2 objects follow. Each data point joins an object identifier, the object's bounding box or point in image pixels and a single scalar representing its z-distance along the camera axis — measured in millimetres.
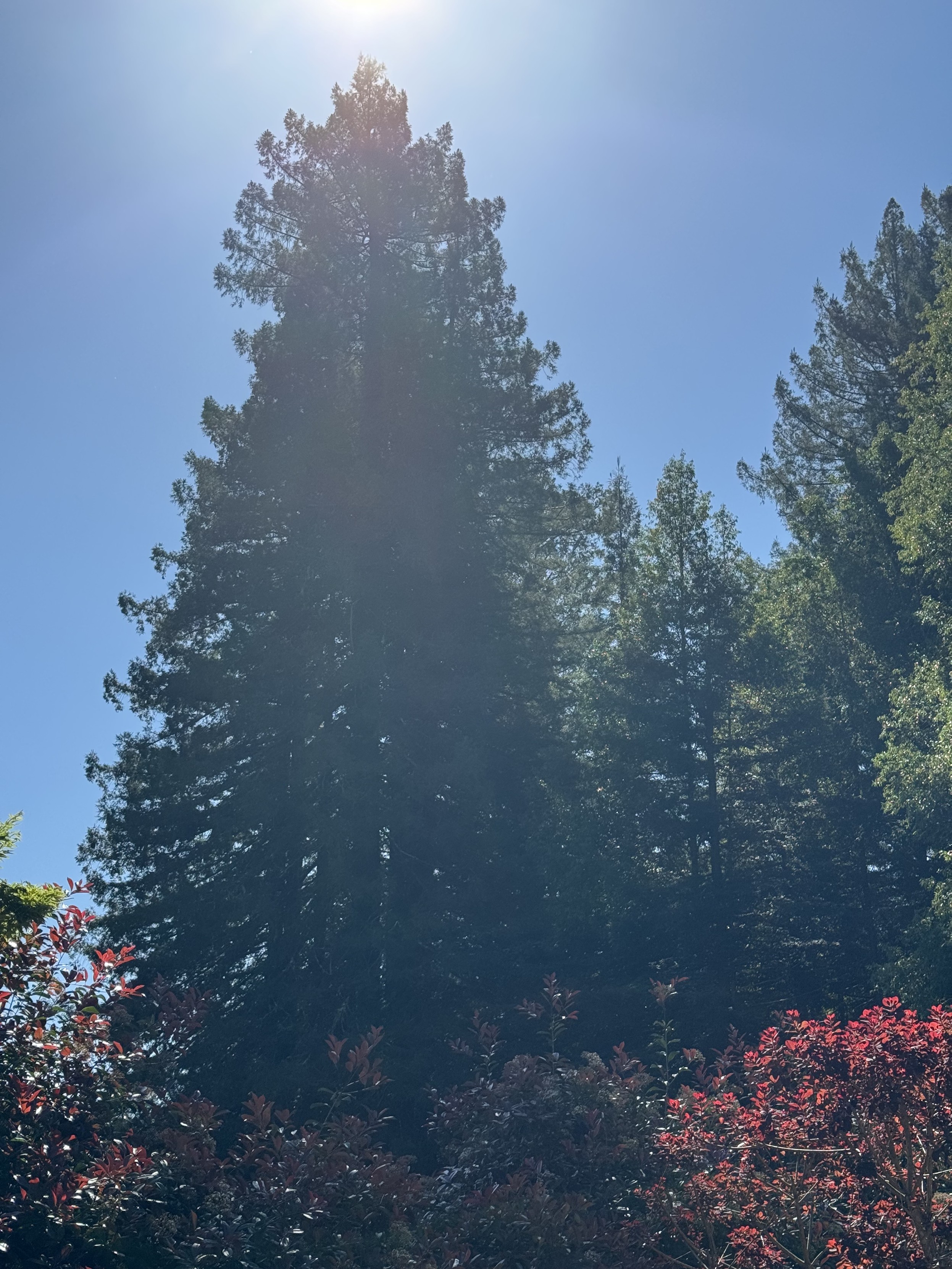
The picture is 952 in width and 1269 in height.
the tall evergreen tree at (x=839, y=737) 18453
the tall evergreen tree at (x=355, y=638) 15703
